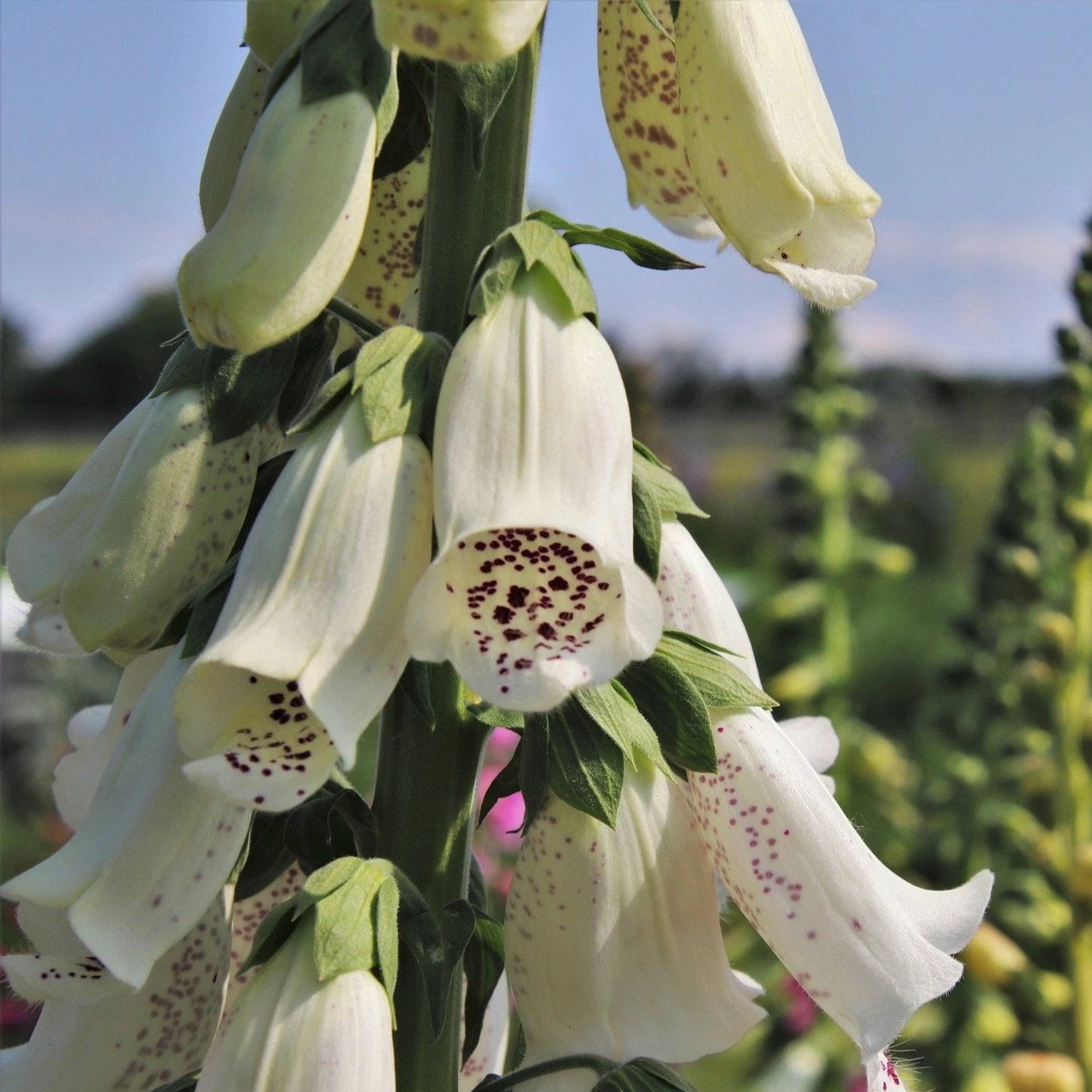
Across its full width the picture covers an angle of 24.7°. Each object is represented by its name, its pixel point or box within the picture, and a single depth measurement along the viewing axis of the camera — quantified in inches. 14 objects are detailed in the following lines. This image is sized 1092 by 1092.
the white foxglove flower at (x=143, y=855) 10.9
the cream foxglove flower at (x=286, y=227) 10.6
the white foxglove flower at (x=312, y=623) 10.4
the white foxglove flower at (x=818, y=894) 11.7
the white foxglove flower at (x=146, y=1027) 12.1
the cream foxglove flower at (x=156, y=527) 11.6
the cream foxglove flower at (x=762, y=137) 11.1
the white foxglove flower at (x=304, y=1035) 10.8
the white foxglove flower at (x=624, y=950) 11.8
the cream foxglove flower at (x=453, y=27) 10.2
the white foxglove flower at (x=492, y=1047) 13.8
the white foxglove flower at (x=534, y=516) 10.3
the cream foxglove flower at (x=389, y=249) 12.6
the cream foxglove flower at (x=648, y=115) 12.6
